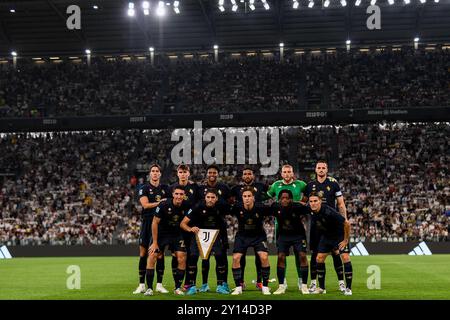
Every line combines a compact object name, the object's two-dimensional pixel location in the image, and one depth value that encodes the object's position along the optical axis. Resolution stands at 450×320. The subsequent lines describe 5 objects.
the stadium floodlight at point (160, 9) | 40.94
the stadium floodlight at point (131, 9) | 41.41
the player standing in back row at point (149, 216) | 14.55
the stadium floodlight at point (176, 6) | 41.28
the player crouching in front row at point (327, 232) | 13.52
